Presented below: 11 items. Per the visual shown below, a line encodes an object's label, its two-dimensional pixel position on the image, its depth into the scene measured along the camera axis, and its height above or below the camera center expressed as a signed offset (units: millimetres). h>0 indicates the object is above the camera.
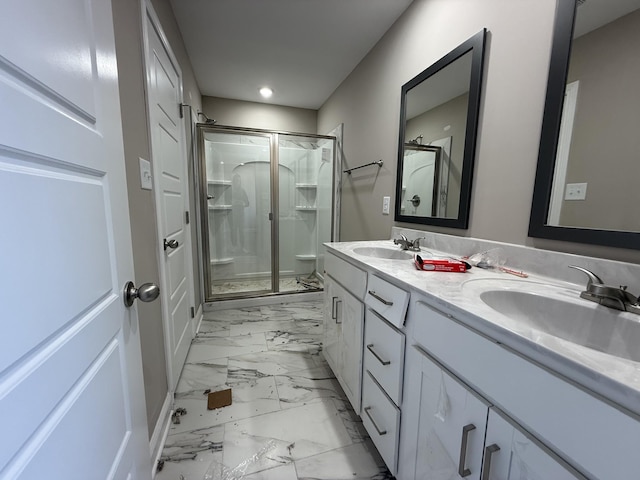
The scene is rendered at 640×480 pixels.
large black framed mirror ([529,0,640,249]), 756 +275
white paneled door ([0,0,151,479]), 340 -75
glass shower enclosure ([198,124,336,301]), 2898 -21
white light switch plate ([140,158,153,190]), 1100 +138
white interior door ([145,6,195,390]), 1277 +120
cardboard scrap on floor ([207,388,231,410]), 1453 -1123
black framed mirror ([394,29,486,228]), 1241 +413
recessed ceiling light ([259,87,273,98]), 2812 +1306
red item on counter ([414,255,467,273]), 1059 -228
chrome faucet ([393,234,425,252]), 1523 -201
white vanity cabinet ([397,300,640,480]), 426 -422
